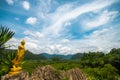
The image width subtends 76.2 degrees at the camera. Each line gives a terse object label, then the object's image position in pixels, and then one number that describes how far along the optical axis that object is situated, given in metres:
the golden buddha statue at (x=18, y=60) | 4.48
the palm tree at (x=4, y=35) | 5.01
